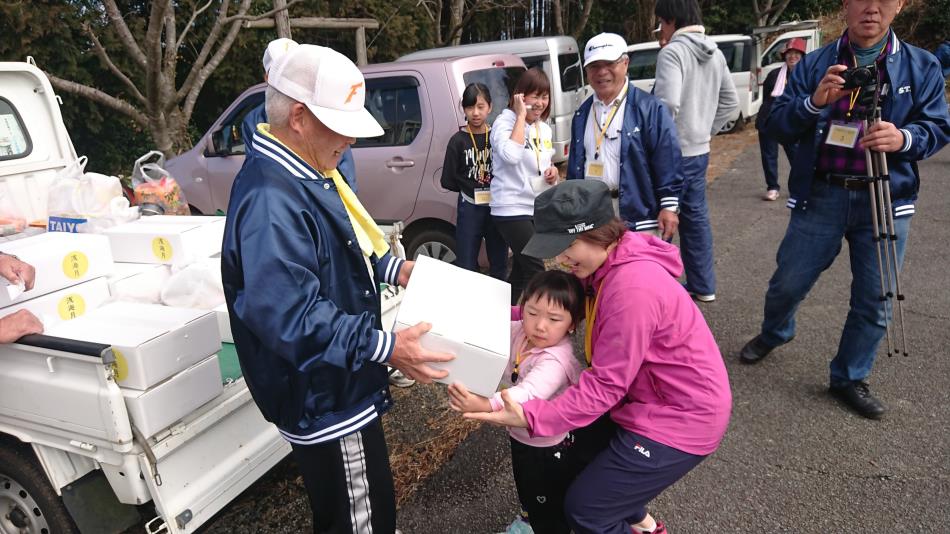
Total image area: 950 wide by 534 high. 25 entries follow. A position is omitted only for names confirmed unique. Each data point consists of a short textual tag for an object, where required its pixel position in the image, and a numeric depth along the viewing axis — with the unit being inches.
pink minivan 193.5
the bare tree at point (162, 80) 215.8
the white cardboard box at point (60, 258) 92.8
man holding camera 110.3
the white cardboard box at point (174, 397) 77.9
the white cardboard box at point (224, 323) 107.6
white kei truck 78.6
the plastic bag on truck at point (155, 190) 147.1
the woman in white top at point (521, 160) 155.9
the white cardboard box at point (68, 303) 92.3
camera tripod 109.7
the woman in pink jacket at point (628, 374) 71.0
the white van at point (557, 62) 328.5
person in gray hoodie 156.6
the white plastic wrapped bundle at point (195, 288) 109.8
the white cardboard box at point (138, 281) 108.3
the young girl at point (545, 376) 78.8
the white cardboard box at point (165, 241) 114.2
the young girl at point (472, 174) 165.9
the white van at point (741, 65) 503.2
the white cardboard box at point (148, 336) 78.4
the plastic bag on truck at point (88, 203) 123.1
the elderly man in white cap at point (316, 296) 61.2
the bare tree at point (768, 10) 826.2
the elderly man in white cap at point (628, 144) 136.2
